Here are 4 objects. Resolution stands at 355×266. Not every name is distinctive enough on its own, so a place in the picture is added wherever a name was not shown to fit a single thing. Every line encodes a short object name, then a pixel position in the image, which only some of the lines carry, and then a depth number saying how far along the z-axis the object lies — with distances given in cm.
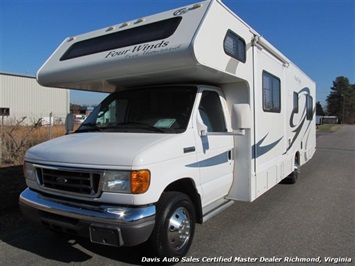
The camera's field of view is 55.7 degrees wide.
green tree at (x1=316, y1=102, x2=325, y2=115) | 9982
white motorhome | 340
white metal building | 3928
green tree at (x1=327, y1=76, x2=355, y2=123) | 9475
